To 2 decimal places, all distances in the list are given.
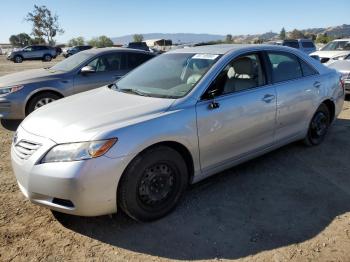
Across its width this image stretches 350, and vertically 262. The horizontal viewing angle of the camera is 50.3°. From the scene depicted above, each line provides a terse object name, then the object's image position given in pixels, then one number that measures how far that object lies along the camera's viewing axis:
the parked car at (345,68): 8.88
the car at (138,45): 32.25
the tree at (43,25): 72.12
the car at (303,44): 21.50
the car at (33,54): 37.19
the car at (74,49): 40.71
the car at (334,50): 13.43
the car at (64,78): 6.94
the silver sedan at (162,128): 3.05
